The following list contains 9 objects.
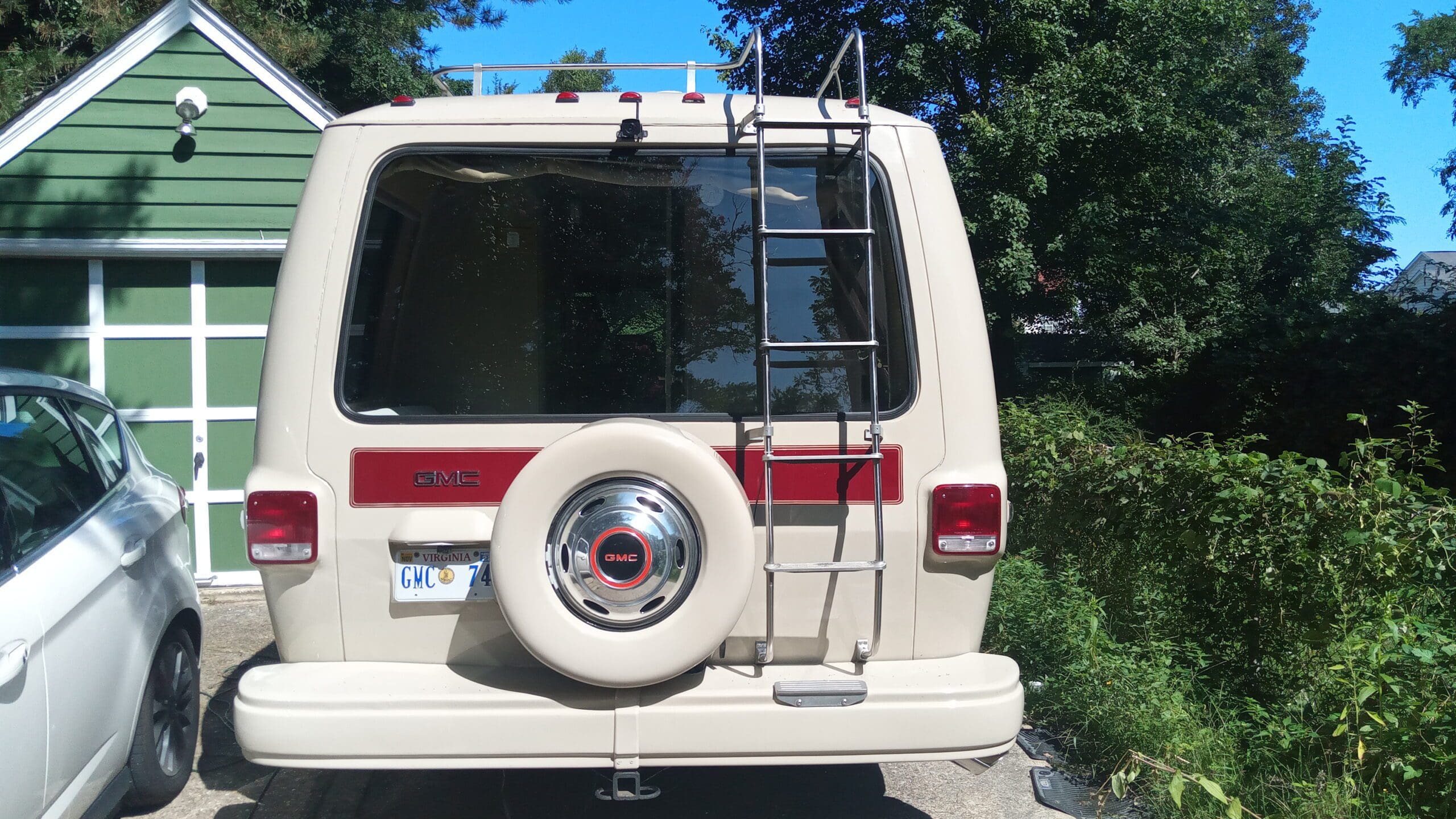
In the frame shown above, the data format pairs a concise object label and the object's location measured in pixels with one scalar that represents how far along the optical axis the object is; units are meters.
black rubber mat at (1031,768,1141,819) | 3.93
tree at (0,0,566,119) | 13.64
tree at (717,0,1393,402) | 14.73
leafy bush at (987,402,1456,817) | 3.50
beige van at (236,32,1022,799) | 2.87
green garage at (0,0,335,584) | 7.79
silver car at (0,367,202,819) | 2.88
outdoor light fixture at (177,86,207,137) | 7.87
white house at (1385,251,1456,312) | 11.22
